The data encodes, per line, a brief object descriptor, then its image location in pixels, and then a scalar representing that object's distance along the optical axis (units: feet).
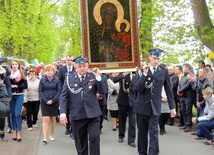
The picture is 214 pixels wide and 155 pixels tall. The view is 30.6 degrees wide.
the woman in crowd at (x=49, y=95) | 31.94
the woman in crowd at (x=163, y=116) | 35.81
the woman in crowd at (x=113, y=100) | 37.96
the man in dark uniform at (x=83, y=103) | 22.03
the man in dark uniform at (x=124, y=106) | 30.25
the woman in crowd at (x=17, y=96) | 31.96
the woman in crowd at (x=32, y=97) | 38.32
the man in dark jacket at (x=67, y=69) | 34.99
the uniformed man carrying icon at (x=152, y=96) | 24.23
